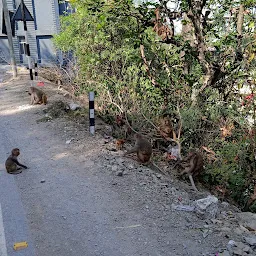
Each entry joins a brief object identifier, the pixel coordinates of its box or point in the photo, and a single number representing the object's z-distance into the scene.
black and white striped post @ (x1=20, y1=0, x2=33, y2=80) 12.13
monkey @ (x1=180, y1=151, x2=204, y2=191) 6.66
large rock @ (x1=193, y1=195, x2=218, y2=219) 4.72
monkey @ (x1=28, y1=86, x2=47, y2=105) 10.69
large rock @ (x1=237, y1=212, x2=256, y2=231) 4.65
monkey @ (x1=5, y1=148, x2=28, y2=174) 5.87
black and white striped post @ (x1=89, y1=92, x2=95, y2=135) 7.79
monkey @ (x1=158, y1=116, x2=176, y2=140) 7.82
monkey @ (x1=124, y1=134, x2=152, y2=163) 6.55
